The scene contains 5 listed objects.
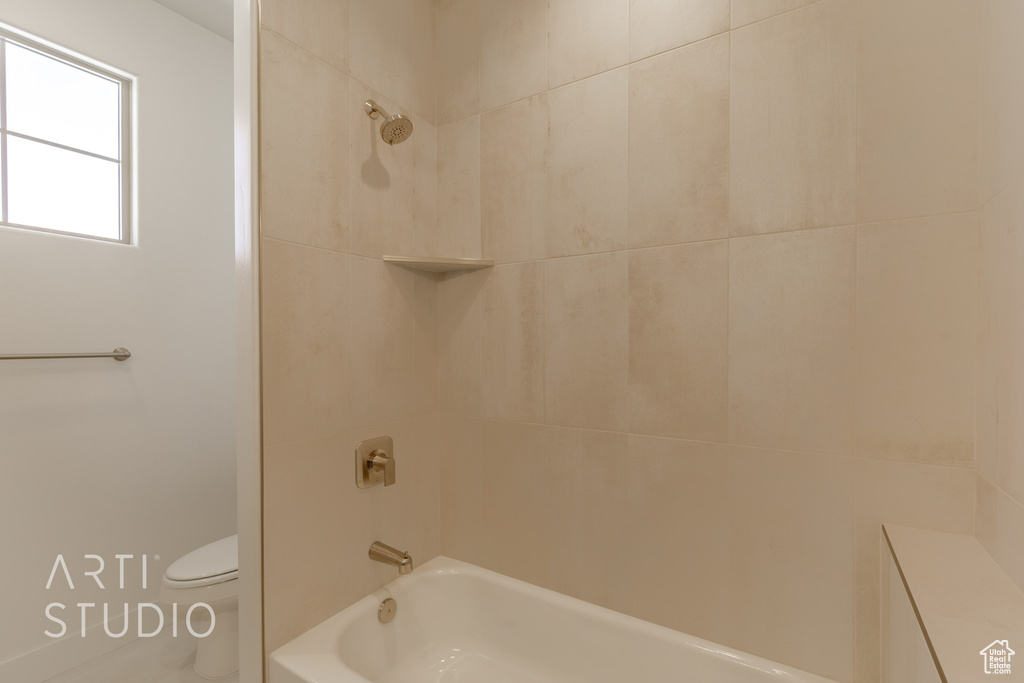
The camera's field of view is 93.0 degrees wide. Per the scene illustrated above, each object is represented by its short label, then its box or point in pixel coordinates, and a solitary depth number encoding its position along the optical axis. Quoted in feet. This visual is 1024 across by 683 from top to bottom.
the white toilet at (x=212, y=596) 5.59
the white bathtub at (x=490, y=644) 3.85
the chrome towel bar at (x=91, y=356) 5.58
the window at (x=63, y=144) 5.82
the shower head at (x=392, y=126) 4.36
